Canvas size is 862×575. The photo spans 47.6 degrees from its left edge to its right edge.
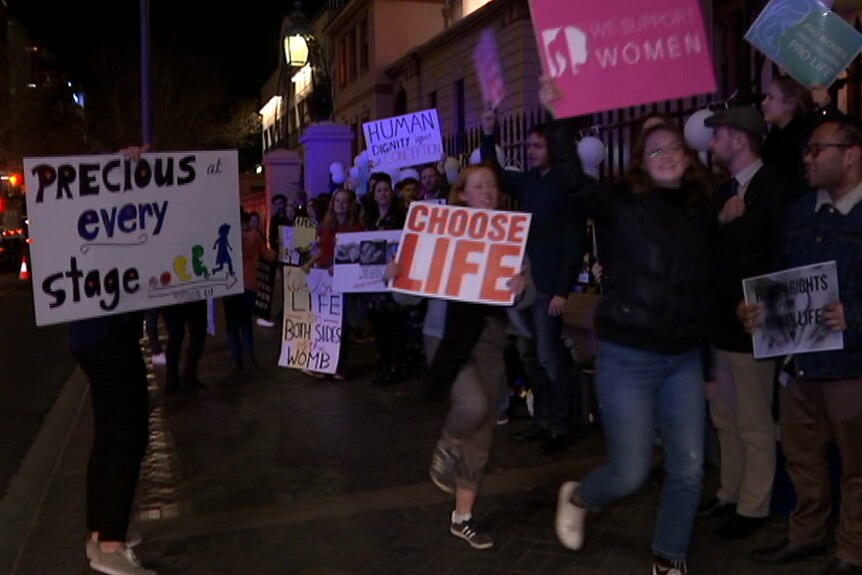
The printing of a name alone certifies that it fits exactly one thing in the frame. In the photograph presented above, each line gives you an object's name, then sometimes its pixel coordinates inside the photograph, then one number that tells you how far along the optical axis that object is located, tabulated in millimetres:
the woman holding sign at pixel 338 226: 9273
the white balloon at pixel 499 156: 8373
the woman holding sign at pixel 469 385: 4762
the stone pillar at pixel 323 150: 17000
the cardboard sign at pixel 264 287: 11039
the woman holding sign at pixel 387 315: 8984
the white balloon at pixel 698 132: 5905
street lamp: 17438
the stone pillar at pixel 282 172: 22109
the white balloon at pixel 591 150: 7715
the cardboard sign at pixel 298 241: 10250
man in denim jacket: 4055
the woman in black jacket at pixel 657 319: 4000
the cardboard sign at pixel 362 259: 8797
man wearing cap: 4551
